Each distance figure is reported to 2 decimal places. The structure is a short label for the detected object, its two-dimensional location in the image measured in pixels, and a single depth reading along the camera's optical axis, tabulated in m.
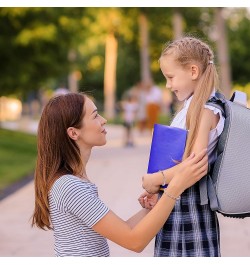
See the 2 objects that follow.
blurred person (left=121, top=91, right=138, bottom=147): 20.47
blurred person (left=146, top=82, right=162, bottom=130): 26.88
